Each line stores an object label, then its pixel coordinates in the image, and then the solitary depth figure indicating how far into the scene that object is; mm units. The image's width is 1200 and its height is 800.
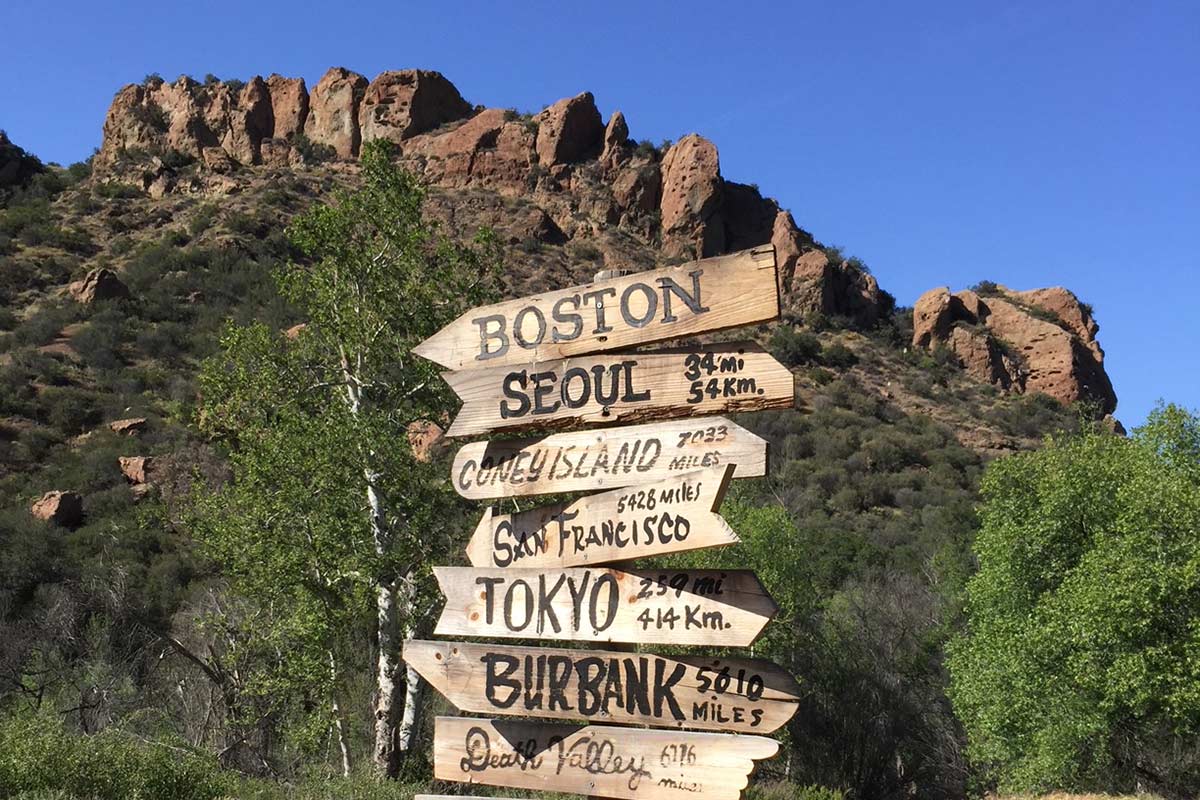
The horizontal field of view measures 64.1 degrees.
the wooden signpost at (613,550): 3877
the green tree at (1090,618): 14898
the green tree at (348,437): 10906
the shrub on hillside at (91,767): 7598
